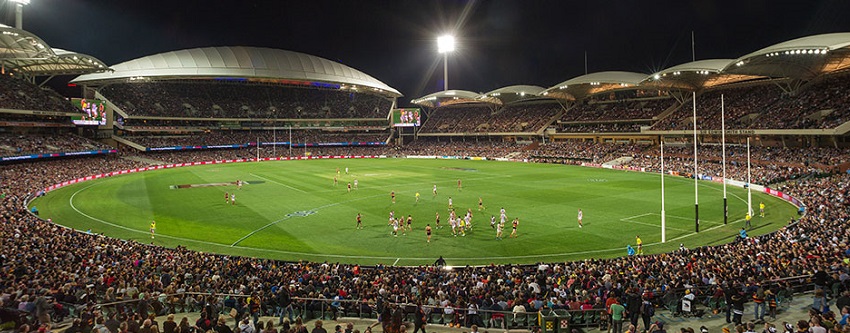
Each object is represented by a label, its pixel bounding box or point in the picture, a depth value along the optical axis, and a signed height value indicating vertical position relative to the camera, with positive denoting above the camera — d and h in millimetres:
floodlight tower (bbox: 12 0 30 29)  63469 +21277
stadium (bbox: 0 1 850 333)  13176 -2807
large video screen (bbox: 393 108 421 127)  116125 +12657
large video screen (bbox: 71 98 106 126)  75438 +9845
